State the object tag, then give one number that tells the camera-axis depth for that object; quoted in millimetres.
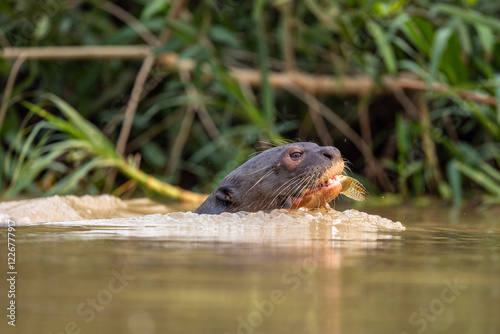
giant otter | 5984
